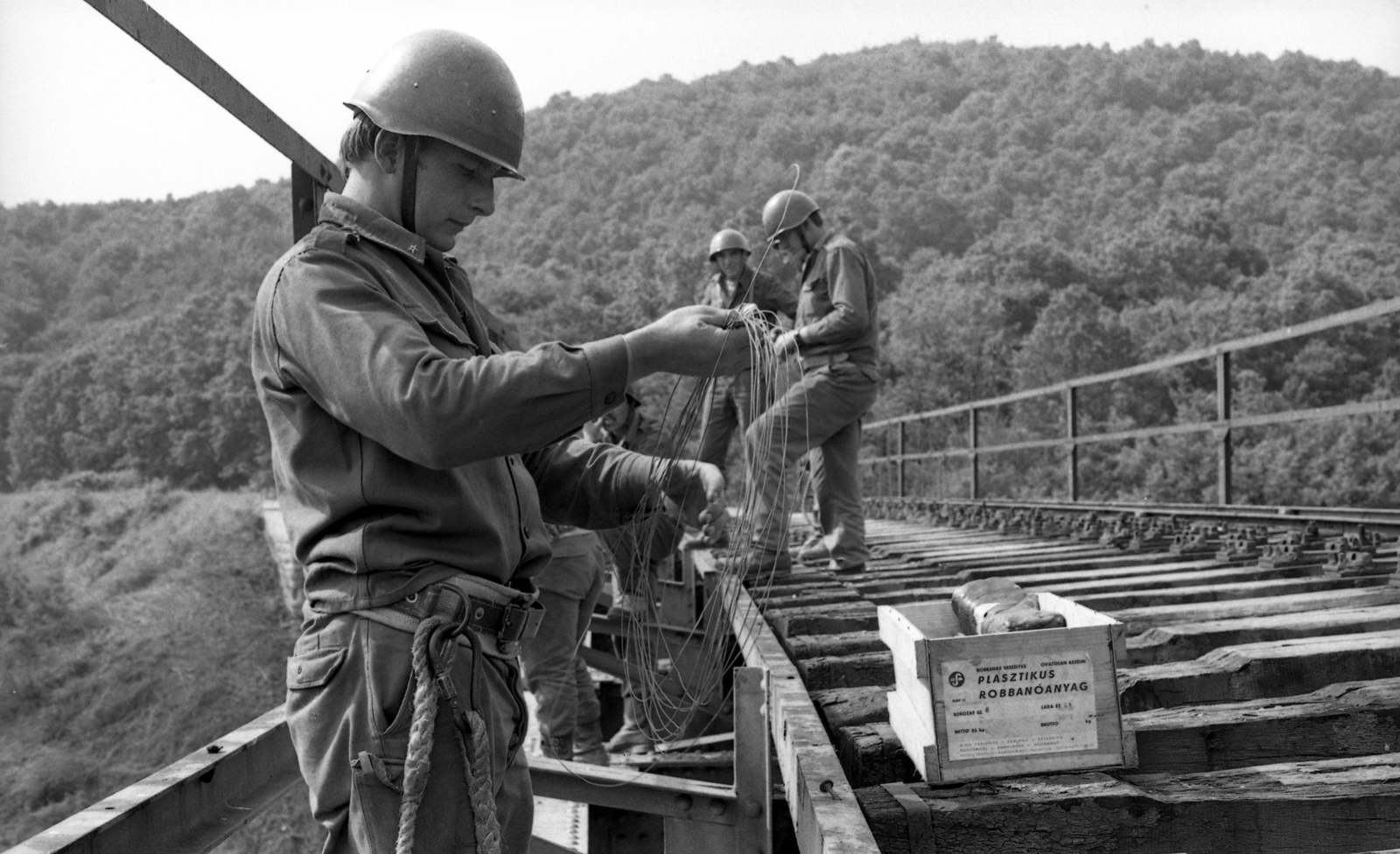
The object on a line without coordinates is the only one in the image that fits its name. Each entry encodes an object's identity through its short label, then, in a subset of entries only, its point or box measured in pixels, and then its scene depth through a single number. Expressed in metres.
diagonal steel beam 2.39
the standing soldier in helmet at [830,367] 6.13
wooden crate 2.42
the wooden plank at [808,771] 2.03
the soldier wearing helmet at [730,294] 7.21
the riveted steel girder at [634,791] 3.70
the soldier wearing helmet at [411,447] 1.81
